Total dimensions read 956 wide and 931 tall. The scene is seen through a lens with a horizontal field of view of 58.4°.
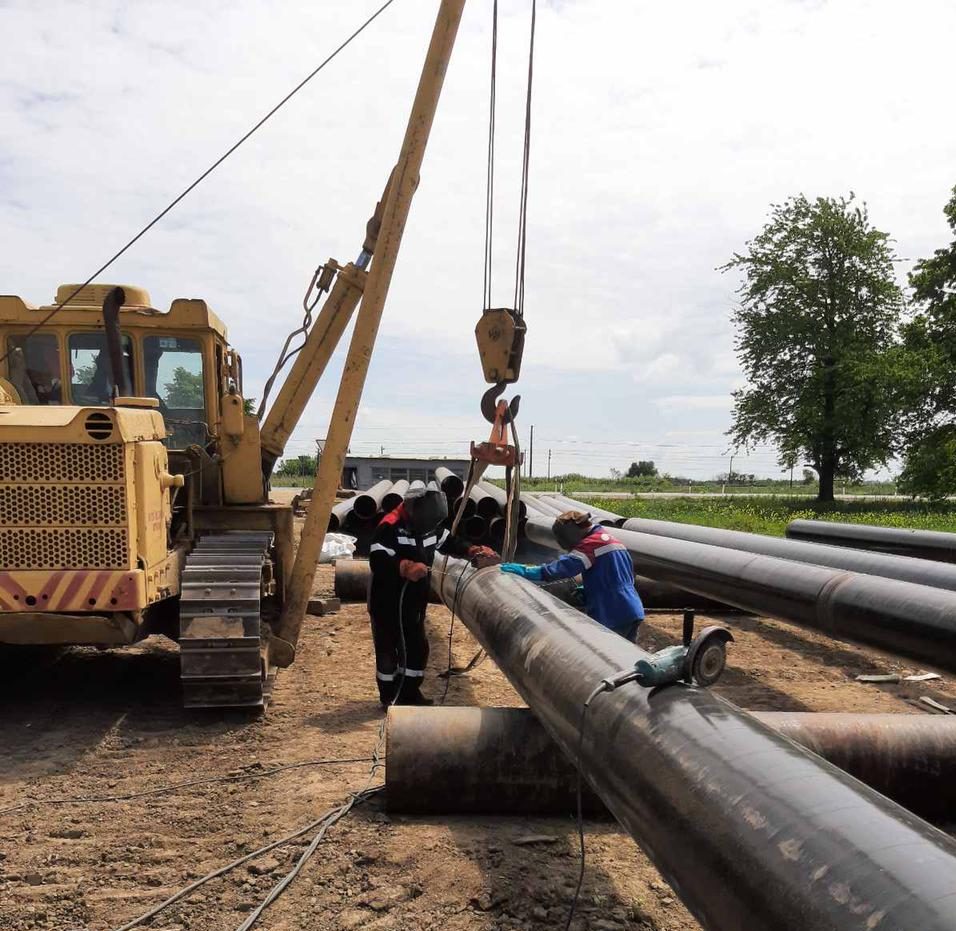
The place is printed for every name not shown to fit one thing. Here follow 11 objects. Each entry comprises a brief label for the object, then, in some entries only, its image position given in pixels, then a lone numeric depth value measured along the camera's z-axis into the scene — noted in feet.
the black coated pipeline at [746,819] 6.27
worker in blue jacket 17.78
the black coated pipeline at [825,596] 16.43
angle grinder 9.74
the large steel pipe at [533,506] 39.46
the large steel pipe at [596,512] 37.14
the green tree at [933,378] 76.59
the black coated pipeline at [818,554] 21.67
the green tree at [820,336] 96.17
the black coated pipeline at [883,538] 32.86
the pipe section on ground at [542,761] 12.98
